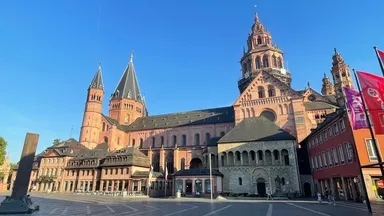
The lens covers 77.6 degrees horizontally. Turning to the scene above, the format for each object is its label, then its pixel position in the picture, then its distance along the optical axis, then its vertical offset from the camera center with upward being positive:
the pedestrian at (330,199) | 23.17 -1.17
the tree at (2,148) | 50.91 +8.09
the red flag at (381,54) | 12.31 +6.54
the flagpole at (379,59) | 12.22 +6.30
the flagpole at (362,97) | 13.32 +4.74
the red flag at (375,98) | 12.19 +4.41
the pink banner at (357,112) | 14.31 +4.29
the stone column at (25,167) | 16.69 +1.45
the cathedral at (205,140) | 40.53 +10.71
